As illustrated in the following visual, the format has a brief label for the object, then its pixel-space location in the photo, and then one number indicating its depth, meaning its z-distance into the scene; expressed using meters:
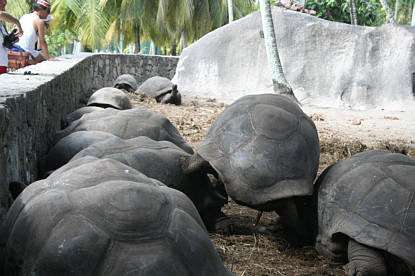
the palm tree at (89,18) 18.28
